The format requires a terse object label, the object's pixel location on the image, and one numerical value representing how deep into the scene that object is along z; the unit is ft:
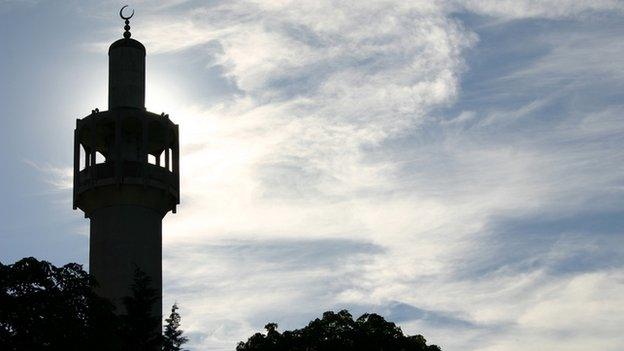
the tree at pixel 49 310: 117.80
